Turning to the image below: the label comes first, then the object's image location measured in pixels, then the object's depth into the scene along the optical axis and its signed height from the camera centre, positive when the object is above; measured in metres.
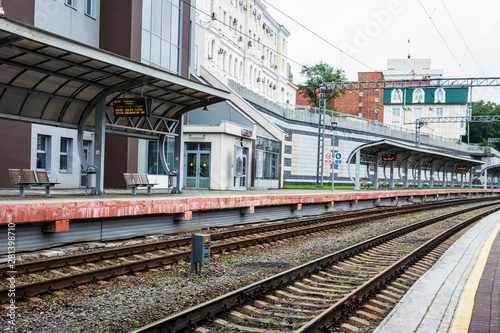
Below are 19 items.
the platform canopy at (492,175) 64.00 +0.34
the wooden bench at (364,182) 41.79 -0.63
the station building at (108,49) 21.47 +6.19
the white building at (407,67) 106.12 +23.36
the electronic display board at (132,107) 15.02 +1.85
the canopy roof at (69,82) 11.25 +2.45
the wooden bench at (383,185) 44.50 -0.87
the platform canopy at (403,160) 34.07 +1.33
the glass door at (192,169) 28.81 +0.07
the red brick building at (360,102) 94.62 +13.37
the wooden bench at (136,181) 16.90 -0.41
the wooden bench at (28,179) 13.73 -0.35
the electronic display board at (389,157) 35.78 +1.25
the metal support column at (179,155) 19.53 +0.57
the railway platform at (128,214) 10.03 -1.19
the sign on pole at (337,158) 30.85 +0.95
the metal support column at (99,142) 15.58 +0.79
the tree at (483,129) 117.81 +11.11
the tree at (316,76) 76.38 +14.46
